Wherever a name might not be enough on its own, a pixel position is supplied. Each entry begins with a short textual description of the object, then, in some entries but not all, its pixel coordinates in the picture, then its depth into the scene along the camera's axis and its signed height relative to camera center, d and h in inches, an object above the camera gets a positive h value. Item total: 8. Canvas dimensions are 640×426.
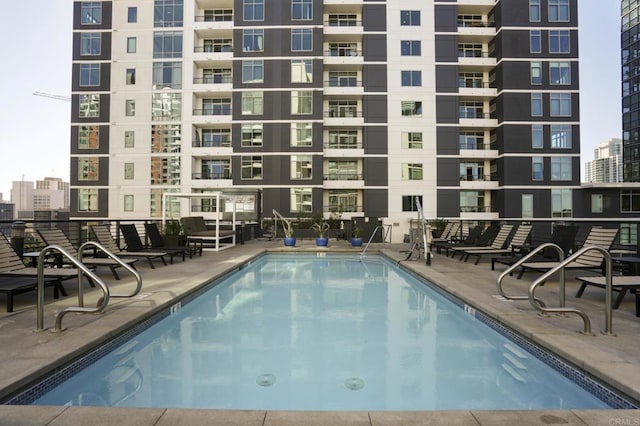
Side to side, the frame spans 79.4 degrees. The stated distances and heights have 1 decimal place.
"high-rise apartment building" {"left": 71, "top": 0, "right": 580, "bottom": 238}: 1162.6 +351.2
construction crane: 2660.2 +874.6
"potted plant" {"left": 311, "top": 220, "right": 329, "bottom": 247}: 660.7 -33.5
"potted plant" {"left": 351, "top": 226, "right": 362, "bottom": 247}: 667.4 -35.5
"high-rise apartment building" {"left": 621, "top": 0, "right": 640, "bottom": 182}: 1663.4 +584.2
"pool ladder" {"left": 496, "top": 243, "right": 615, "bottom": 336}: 164.9 -34.9
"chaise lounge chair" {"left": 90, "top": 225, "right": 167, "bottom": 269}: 368.2 -22.7
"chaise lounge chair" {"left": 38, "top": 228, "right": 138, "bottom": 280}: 298.4 -17.5
